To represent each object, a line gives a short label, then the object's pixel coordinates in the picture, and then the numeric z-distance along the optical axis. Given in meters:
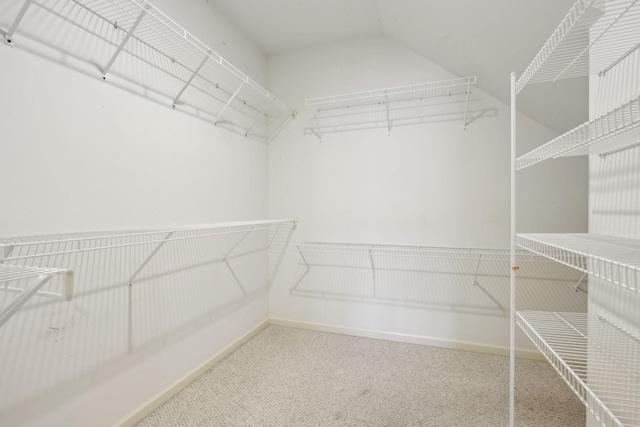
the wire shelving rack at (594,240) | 0.89
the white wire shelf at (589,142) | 0.70
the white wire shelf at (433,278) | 1.97
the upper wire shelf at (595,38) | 0.92
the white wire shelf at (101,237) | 0.98
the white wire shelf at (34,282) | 0.65
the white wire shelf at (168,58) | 1.20
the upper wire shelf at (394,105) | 2.11
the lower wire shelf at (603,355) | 0.92
